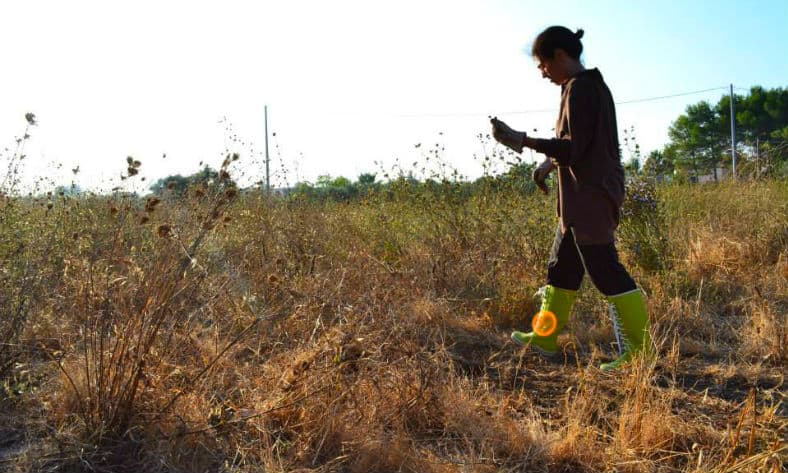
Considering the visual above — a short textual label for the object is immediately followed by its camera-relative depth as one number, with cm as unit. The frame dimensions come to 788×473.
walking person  304
